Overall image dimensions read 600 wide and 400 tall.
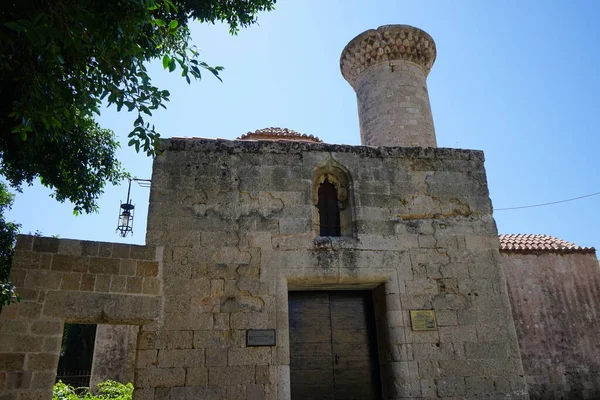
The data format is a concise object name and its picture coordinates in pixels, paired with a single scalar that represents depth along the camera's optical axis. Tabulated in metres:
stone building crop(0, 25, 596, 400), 4.73
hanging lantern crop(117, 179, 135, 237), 9.48
